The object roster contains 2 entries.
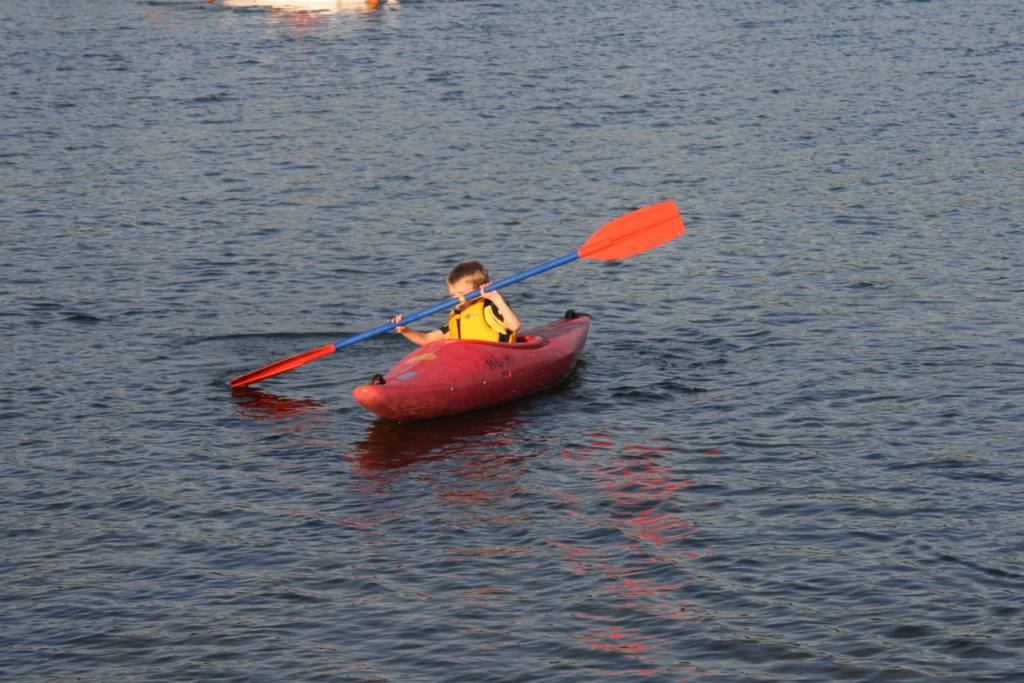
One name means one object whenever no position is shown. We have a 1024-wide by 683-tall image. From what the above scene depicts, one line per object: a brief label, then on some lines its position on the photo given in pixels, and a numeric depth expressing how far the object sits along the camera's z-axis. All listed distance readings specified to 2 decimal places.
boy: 13.32
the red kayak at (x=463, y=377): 12.70
